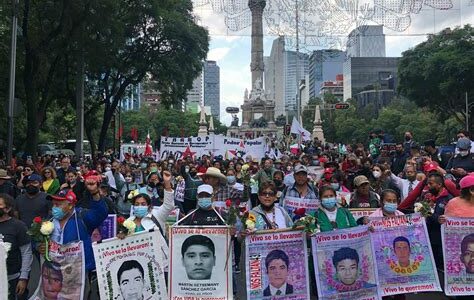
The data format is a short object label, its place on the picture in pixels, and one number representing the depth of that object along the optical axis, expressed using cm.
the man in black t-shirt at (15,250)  575
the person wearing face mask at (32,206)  832
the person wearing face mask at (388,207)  666
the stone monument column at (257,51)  8234
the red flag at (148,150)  2299
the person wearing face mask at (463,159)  988
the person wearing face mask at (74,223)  616
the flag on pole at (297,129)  2848
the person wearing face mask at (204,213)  645
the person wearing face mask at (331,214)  647
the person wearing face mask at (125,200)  984
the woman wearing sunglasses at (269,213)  644
